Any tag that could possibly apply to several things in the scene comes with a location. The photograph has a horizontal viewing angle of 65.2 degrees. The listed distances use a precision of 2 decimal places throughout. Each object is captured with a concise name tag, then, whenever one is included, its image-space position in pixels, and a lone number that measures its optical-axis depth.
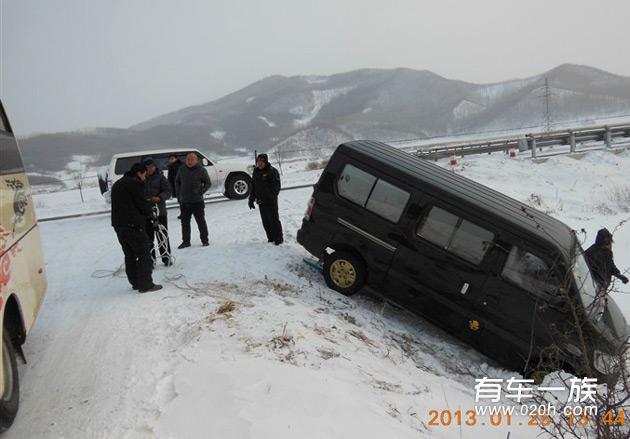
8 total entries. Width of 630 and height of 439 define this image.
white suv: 14.84
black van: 6.17
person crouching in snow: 7.46
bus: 3.99
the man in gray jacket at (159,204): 8.21
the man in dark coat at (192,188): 9.30
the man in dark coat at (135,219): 6.73
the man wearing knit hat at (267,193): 9.07
